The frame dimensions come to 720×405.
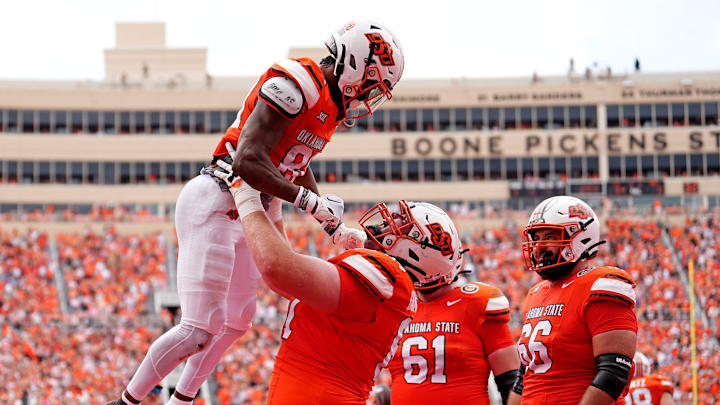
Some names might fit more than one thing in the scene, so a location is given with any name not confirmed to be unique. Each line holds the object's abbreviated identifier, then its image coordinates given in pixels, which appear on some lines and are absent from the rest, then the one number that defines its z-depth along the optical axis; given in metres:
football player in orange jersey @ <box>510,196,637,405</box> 9.94
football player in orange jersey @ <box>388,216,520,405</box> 11.27
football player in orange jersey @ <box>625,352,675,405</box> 15.20
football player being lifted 9.73
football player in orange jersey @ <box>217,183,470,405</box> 7.82
